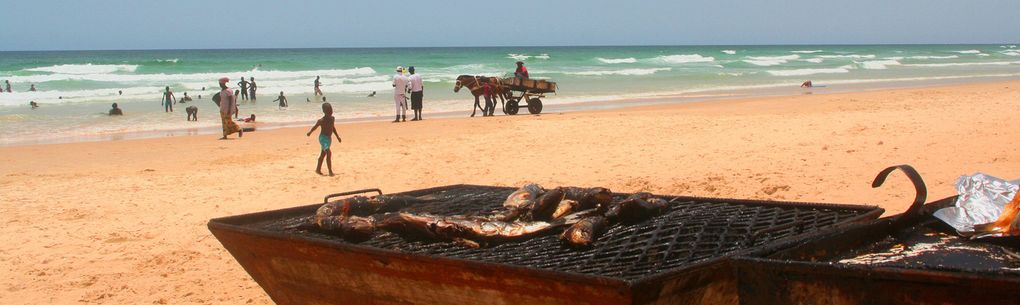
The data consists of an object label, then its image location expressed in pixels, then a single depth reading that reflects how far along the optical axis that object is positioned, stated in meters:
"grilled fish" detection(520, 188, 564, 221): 4.33
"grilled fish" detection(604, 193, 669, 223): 4.28
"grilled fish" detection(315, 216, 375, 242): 4.21
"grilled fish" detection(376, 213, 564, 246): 4.03
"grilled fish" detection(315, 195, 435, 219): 4.62
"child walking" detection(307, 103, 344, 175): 10.49
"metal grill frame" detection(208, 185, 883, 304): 3.06
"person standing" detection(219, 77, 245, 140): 15.11
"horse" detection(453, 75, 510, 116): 19.77
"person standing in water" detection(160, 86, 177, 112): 23.84
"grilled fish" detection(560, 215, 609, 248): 3.80
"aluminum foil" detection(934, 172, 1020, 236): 3.96
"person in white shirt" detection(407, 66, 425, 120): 18.95
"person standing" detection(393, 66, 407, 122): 18.57
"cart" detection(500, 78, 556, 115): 19.80
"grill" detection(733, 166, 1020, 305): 2.71
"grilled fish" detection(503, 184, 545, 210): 4.43
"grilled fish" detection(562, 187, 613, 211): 4.52
